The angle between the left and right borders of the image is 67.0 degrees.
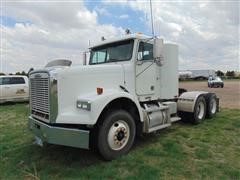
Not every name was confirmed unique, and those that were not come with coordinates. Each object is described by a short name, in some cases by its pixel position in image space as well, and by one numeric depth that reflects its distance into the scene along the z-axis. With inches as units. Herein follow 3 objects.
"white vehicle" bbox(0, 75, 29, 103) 443.1
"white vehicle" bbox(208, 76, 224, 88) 1072.8
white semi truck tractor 128.8
